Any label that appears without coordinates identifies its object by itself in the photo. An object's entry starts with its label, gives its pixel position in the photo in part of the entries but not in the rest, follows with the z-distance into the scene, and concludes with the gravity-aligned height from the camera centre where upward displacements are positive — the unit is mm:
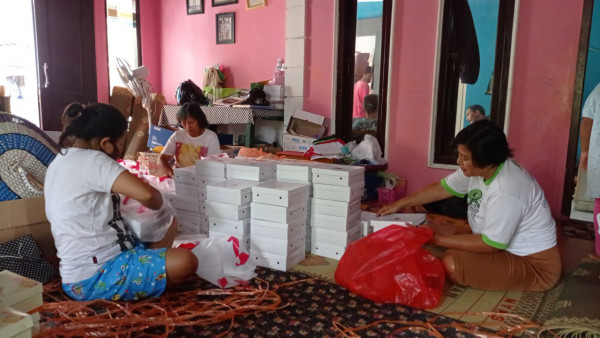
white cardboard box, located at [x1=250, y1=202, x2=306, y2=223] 2318 -614
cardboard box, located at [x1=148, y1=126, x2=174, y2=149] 4223 -404
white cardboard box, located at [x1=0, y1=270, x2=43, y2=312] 1363 -631
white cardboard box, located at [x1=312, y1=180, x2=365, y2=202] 2451 -526
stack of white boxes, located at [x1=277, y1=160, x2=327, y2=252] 2566 -452
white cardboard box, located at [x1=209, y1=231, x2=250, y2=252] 2396 -776
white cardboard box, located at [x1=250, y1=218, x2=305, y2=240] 2324 -702
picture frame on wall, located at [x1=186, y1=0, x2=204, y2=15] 5621 +1125
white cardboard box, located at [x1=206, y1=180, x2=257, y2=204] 2361 -522
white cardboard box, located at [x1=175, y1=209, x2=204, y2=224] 2721 -753
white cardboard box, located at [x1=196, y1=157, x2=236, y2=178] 2637 -434
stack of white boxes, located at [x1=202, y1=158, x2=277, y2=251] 2383 -558
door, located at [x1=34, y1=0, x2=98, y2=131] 4793 +406
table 4434 -199
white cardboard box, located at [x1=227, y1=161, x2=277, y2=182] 2531 -433
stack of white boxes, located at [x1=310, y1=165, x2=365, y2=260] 2465 -624
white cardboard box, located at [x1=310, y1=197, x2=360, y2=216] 2471 -616
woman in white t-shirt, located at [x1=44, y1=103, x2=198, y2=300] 1779 -514
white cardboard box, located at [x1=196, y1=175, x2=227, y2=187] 2652 -508
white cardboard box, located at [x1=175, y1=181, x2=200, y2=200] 2730 -598
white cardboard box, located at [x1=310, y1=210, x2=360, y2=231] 2479 -699
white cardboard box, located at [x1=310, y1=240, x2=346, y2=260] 2510 -870
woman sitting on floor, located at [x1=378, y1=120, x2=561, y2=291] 1953 -585
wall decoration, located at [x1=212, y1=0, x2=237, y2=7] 5324 +1124
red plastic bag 1922 -754
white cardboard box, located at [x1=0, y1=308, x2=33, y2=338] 1161 -622
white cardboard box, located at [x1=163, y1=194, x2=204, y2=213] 2709 -675
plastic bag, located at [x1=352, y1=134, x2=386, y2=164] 4059 -478
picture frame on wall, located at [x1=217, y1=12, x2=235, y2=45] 5387 +825
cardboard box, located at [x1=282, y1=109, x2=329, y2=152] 4461 -334
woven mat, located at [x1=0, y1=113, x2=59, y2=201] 2189 -344
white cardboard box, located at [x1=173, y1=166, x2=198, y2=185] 2732 -502
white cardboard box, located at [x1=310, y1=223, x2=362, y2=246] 2490 -785
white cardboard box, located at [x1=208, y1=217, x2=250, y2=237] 2395 -712
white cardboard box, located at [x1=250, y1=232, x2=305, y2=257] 2340 -795
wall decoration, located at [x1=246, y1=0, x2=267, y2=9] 5043 +1059
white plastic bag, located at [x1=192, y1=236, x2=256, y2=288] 2098 -812
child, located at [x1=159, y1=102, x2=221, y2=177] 3418 -395
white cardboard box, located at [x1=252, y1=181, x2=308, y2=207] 2297 -513
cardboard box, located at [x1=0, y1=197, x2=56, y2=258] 2172 -662
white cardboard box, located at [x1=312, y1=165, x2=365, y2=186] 2443 -431
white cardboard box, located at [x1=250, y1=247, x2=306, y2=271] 2338 -876
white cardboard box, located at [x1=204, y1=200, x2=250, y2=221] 2377 -622
